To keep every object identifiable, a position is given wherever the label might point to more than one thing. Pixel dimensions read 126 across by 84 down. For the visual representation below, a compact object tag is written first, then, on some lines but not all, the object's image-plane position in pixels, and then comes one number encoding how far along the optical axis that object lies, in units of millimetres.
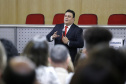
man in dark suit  8928
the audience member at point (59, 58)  4343
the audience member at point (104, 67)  2543
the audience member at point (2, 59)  3135
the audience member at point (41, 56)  4147
